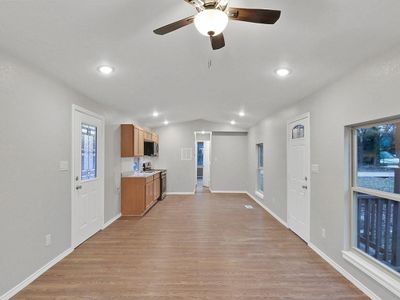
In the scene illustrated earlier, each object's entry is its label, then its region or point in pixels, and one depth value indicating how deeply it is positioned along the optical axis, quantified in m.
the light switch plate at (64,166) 3.08
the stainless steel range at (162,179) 7.19
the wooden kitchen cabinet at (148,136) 6.22
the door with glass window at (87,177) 3.45
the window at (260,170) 6.99
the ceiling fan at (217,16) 1.36
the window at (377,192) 2.24
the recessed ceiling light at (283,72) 2.82
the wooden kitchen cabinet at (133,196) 5.20
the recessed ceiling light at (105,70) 2.75
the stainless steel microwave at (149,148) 6.82
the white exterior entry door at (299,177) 3.69
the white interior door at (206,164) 9.95
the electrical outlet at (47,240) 2.77
